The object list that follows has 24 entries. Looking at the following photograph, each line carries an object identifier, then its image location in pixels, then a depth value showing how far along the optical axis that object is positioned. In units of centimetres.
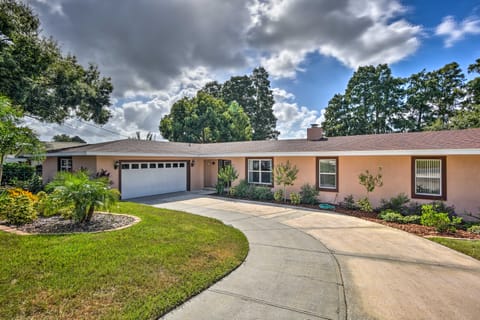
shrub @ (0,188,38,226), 613
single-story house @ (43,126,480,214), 883
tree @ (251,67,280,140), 4272
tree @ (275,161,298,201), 1169
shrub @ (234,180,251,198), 1311
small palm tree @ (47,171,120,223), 606
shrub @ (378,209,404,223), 838
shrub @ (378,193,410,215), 927
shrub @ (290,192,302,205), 1131
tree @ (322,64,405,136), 2780
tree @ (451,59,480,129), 1919
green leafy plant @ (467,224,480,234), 706
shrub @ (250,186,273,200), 1247
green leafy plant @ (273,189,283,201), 1200
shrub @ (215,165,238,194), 1377
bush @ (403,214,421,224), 820
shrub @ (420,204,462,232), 714
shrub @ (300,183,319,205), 1135
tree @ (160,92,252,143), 2952
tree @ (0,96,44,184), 629
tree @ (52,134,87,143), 4731
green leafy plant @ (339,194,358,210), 1040
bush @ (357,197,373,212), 983
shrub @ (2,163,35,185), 1659
